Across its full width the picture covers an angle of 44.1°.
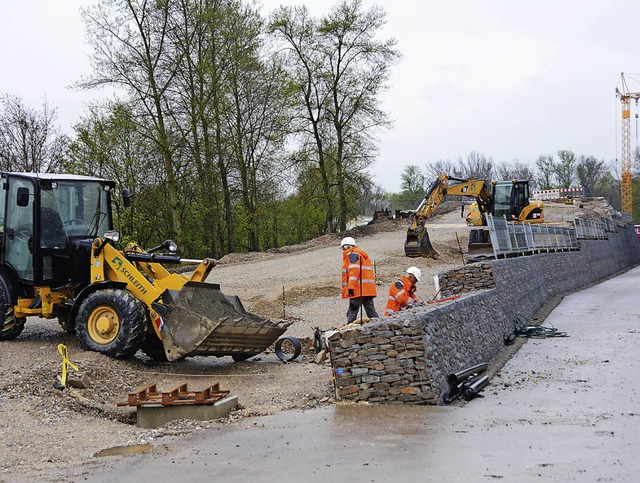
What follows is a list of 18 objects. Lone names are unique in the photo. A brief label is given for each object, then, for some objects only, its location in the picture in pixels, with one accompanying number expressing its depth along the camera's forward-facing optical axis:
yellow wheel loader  12.13
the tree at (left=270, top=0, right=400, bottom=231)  43.91
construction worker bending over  13.71
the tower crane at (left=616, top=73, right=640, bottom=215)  93.94
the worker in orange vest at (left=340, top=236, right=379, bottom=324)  13.98
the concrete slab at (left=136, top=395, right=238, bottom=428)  9.35
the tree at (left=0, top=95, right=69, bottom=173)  35.78
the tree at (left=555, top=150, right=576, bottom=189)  99.75
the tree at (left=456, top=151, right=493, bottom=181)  104.69
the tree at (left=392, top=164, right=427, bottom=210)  94.56
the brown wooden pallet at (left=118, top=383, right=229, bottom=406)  9.34
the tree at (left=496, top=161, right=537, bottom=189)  101.82
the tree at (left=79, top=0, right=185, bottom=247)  31.98
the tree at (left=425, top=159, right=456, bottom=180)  102.64
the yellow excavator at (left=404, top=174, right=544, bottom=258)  31.80
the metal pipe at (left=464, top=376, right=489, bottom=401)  10.57
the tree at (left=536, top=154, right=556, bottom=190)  101.31
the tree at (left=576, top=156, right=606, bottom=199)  101.12
